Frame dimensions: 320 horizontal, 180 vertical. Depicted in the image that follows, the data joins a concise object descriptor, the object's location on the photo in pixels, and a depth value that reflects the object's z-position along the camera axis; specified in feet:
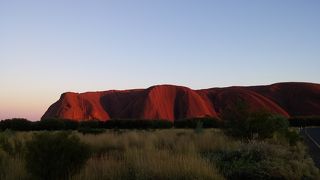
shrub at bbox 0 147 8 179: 22.58
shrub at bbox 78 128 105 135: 80.00
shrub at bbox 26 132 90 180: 20.85
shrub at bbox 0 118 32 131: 121.72
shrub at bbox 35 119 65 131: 117.58
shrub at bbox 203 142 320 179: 23.29
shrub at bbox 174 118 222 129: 130.09
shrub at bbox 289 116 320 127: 155.03
